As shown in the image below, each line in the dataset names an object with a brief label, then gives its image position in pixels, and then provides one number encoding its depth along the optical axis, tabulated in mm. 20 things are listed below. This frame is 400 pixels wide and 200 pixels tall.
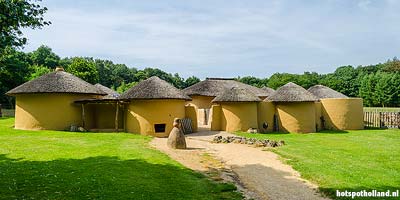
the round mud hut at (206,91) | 38688
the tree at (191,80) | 77812
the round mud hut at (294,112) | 28594
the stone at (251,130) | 27219
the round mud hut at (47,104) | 25891
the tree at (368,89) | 64562
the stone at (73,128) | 26011
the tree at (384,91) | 61169
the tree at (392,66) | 81750
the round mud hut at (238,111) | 27422
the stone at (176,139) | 18203
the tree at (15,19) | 9695
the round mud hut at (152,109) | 24703
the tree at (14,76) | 45625
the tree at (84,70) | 54156
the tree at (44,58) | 71125
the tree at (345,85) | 68656
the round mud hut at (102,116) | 27484
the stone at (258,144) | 19714
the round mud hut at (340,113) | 30734
